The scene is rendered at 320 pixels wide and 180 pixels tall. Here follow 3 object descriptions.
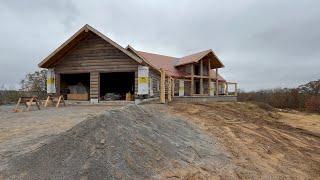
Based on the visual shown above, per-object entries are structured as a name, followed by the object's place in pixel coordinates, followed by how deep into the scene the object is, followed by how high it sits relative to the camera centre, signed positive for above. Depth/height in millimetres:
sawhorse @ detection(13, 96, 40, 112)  6788 -433
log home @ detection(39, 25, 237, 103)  7961 +1216
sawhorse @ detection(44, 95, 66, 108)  7533 -512
